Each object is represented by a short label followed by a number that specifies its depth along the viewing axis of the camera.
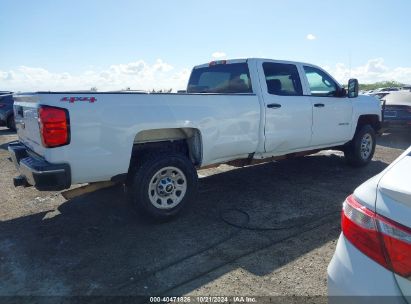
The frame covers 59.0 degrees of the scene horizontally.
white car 1.58
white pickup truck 3.58
